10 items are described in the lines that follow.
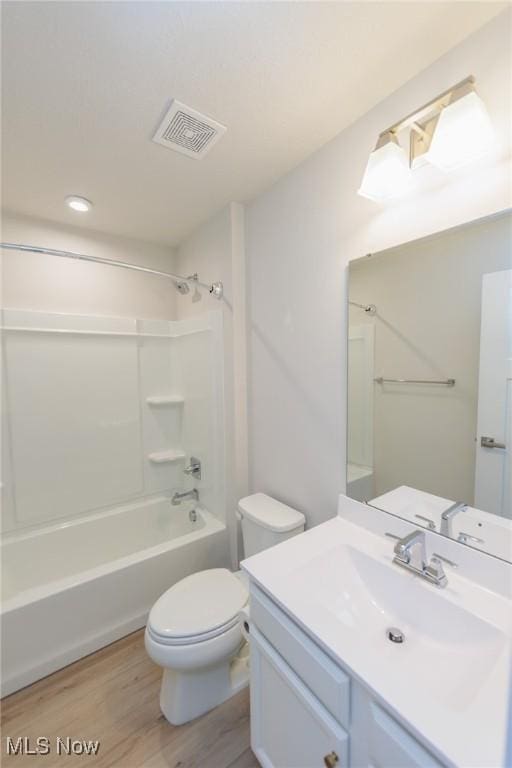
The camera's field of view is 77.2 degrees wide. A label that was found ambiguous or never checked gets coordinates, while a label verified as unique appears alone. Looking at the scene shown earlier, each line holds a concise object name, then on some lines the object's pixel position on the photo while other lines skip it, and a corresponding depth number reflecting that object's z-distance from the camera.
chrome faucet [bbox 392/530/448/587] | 0.94
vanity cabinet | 0.65
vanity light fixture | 0.88
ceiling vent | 1.22
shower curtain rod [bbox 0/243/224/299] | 1.54
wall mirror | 0.97
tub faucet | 2.36
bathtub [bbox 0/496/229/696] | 1.51
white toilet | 1.26
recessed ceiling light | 1.81
